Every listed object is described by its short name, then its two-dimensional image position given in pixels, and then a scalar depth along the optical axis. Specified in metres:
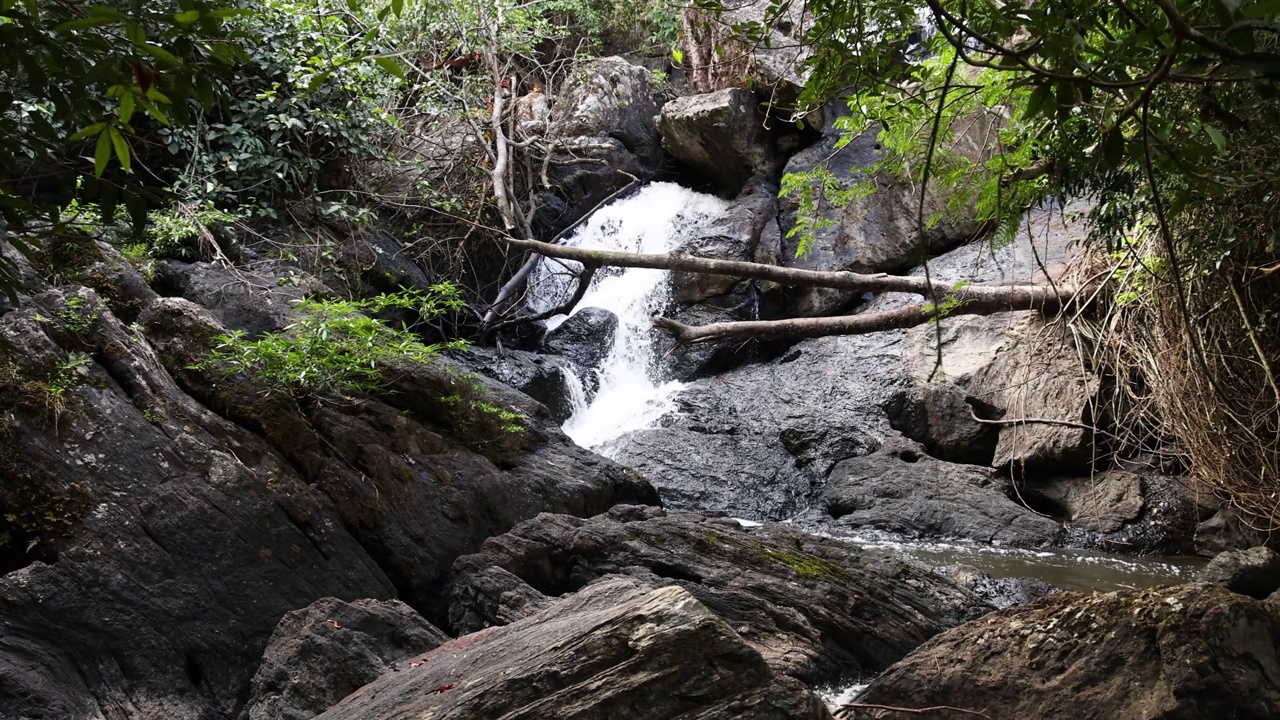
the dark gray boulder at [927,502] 7.24
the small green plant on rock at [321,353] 4.98
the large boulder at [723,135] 12.47
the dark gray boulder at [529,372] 9.66
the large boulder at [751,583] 4.34
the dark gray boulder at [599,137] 12.34
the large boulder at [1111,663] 2.91
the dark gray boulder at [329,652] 3.60
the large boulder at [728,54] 11.25
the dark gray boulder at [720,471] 8.05
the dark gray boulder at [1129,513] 7.02
